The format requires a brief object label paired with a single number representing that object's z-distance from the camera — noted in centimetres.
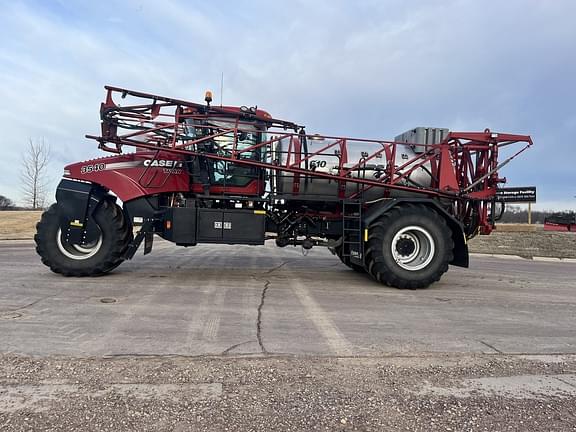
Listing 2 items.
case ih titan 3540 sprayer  771
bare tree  3872
